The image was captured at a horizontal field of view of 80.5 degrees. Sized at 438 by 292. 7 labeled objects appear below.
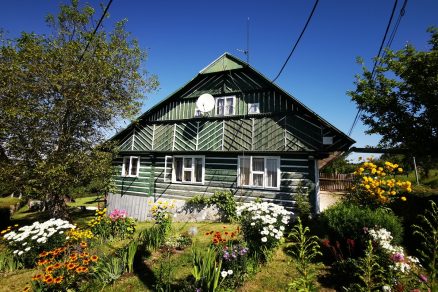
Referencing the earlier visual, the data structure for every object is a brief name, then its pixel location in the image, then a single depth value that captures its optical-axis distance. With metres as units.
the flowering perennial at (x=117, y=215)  9.99
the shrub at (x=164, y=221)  9.28
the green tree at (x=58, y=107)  11.62
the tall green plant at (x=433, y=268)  2.17
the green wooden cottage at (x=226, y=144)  12.36
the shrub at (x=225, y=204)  13.36
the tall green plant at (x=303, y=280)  2.77
